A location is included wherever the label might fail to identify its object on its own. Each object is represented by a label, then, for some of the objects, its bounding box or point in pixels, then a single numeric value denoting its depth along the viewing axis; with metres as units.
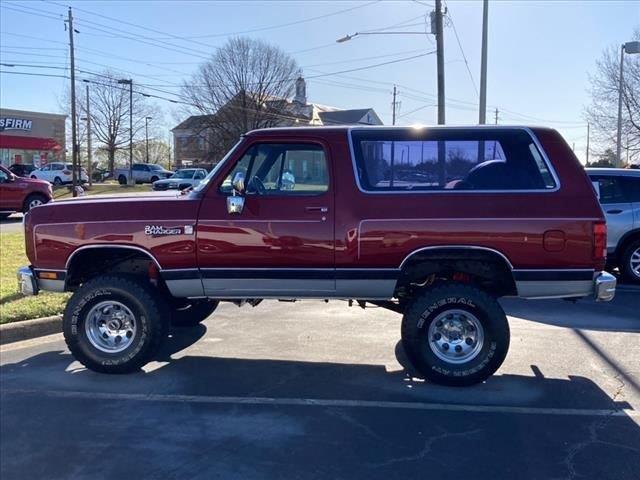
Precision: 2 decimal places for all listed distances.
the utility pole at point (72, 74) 37.62
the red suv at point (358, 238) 4.91
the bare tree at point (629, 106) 25.97
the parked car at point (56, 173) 41.06
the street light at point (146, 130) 66.34
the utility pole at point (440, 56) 20.69
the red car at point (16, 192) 18.91
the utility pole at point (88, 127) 57.21
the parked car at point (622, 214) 9.38
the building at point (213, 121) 50.22
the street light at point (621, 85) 19.80
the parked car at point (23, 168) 40.21
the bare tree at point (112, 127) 60.47
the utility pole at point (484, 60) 17.86
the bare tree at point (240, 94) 49.06
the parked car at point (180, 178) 36.44
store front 49.97
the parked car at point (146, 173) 51.69
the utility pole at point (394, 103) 68.88
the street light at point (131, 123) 60.04
